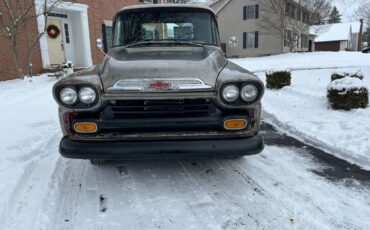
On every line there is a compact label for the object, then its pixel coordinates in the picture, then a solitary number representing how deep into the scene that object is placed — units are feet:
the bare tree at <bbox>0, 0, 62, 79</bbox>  38.04
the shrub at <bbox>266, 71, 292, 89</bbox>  31.86
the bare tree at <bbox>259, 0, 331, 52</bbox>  97.54
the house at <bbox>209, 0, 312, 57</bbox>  104.01
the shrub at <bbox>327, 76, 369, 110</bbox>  20.21
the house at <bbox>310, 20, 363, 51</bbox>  169.99
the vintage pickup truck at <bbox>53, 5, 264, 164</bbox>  10.00
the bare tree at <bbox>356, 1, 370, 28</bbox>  47.09
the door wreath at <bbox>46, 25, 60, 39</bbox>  49.00
